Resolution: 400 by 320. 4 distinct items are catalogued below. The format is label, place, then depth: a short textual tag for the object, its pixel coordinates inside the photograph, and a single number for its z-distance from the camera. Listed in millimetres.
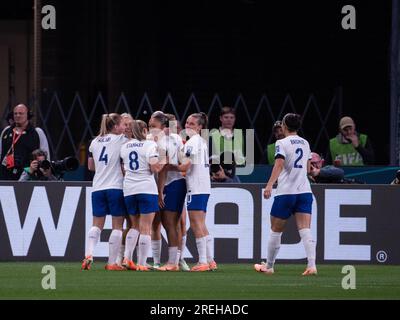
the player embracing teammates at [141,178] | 17078
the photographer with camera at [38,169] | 19781
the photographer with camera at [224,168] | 20062
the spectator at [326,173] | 19844
